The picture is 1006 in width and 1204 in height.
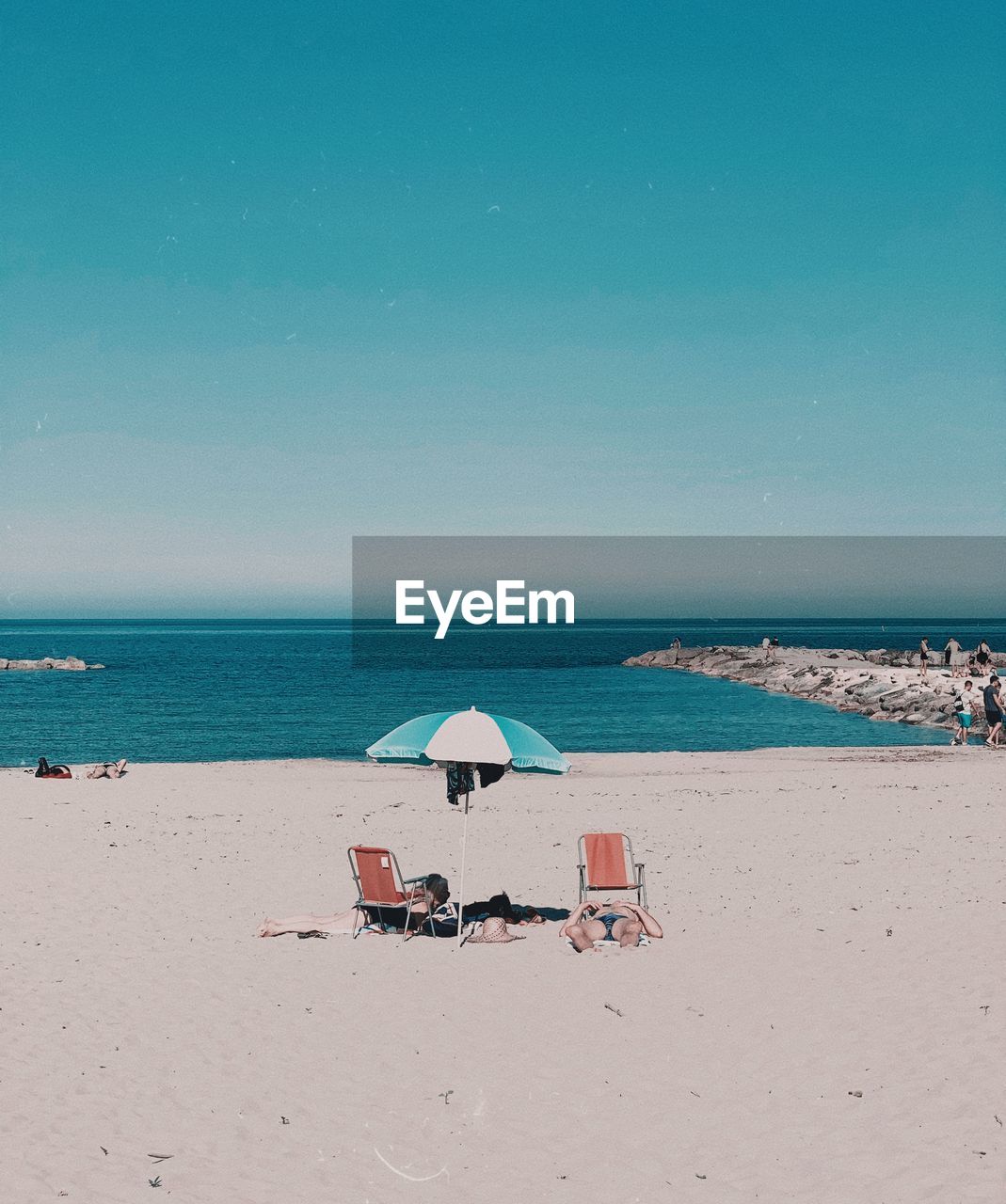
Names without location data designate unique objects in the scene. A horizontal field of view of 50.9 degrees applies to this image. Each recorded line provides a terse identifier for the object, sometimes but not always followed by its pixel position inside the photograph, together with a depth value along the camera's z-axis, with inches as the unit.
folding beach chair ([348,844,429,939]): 410.3
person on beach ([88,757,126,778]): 912.9
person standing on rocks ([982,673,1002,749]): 1130.7
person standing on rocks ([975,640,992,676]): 1723.3
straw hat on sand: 404.5
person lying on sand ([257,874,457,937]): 409.4
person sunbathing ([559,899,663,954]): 394.0
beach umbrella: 389.7
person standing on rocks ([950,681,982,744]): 1184.8
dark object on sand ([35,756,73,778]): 894.4
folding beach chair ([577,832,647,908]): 442.3
